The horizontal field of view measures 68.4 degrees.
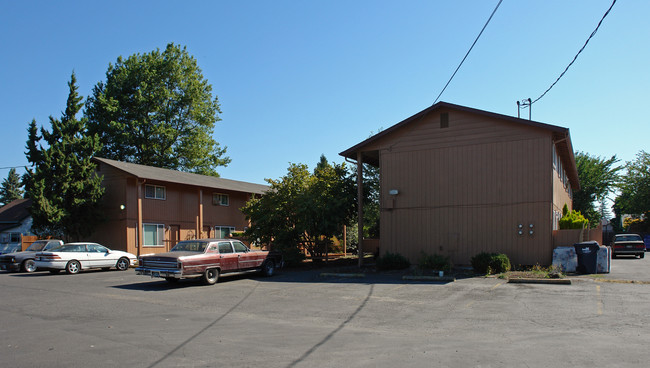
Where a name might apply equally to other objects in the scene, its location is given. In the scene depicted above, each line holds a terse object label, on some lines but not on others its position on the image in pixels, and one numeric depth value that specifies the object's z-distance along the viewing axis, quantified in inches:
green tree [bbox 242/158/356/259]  896.3
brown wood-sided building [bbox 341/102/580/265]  701.9
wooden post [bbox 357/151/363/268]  848.3
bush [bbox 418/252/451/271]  676.1
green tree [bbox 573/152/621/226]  1888.5
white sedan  802.2
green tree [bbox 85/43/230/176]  1692.9
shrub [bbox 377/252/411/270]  748.6
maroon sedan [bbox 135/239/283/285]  588.4
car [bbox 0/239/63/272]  864.3
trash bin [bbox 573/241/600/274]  650.8
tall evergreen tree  1013.2
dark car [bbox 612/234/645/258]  1119.0
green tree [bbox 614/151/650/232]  1956.2
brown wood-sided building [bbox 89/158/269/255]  1060.5
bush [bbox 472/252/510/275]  658.8
